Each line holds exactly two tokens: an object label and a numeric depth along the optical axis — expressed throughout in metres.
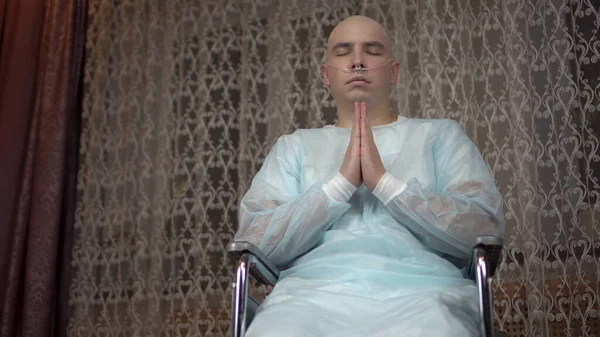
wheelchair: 2.84
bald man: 2.94
